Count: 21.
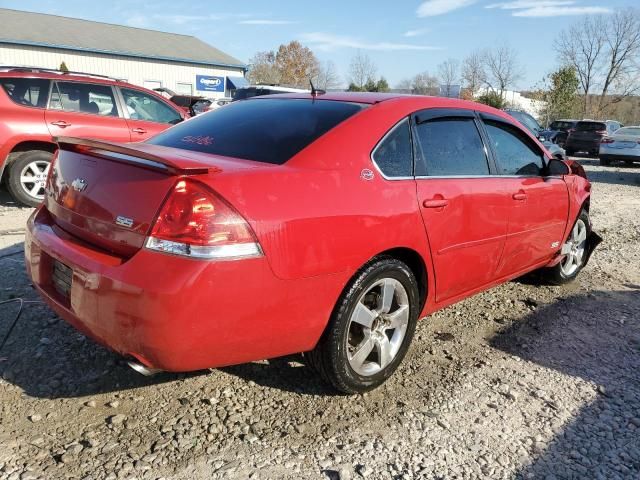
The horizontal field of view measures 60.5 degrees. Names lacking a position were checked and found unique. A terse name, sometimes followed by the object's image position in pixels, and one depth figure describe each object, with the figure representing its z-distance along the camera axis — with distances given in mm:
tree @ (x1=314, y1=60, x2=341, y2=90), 58531
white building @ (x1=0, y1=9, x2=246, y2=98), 31391
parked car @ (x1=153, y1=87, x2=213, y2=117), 19109
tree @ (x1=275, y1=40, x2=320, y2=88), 64125
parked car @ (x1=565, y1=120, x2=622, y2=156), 21344
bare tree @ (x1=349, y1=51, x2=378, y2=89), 55500
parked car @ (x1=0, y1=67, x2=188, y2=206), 6652
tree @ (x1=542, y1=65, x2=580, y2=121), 38156
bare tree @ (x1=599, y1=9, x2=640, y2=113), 47938
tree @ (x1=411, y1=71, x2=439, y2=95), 57781
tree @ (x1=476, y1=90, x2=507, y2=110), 37497
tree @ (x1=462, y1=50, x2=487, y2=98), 49562
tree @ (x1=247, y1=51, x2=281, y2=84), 63969
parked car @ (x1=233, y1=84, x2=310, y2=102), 18984
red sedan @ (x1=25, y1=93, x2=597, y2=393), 2238
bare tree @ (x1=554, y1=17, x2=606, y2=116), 48150
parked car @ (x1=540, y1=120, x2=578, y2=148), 22044
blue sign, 38031
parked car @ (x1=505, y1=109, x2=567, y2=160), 14337
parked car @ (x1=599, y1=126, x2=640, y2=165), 16812
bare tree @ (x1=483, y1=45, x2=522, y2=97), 48875
